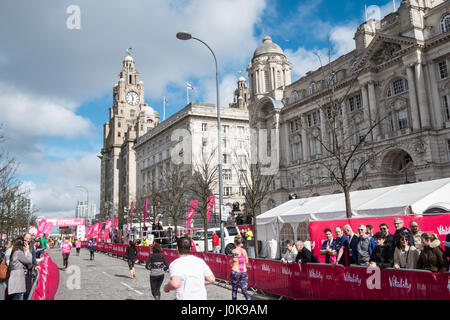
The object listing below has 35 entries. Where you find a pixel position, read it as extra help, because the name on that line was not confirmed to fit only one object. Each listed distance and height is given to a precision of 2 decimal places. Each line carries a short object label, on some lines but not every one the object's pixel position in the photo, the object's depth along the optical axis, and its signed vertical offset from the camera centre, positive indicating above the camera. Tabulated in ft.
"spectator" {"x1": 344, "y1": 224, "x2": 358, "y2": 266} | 31.37 -2.03
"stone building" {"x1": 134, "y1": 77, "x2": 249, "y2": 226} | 214.48 +52.37
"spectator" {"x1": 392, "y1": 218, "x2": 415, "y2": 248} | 28.55 -1.06
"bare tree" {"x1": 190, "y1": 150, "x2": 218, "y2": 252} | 78.65 +5.22
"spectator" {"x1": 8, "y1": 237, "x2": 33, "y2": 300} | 27.07 -2.78
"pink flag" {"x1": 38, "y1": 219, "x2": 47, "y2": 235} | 161.21 +1.98
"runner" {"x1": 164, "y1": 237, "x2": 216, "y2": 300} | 16.08 -2.24
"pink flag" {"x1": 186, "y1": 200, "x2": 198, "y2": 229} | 111.04 +3.67
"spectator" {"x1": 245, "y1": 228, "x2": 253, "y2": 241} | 81.04 -2.55
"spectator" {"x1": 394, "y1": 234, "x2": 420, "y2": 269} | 25.67 -2.52
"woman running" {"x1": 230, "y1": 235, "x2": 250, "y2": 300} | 32.32 -3.95
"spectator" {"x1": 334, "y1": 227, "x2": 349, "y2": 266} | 31.42 -2.45
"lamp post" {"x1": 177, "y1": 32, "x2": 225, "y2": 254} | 53.72 +8.53
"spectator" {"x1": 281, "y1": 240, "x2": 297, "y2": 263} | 35.17 -3.22
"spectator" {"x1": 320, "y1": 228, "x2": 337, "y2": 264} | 32.86 -2.43
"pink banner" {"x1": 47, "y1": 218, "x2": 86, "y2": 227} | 212.43 +4.51
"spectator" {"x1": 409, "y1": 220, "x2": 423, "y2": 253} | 29.86 -1.32
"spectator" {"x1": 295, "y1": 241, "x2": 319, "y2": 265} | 32.32 -2.95
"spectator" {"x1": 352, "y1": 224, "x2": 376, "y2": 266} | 29.66 -2.22
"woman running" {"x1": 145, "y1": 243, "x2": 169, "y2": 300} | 32.78 -3.67
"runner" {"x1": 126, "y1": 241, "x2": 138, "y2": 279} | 53.62 -3.92
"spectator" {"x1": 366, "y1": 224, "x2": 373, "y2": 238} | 35.37 -1.17
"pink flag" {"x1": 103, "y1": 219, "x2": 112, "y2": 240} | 144.97 +0.08
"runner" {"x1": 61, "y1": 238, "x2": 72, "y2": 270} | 70.14 -3.50
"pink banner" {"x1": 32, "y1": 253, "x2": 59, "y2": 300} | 30.30 -4.36
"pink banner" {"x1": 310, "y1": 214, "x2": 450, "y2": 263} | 50.62 -0.76
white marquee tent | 53.11 +2.16
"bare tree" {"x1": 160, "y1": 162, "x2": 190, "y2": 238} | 117.63 +15.81
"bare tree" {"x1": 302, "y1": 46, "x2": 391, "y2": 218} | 128.94 +27.62
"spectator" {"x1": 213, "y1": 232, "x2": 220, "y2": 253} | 78.54 -3.69
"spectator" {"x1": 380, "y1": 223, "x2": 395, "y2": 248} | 30.66 -1.50
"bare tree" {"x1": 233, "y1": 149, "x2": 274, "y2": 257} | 65.36 +3.53
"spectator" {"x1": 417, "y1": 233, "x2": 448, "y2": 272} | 22.45 -2.39
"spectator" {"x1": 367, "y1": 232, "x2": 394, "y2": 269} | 26.13 -2.66
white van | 78.79 -3.20
